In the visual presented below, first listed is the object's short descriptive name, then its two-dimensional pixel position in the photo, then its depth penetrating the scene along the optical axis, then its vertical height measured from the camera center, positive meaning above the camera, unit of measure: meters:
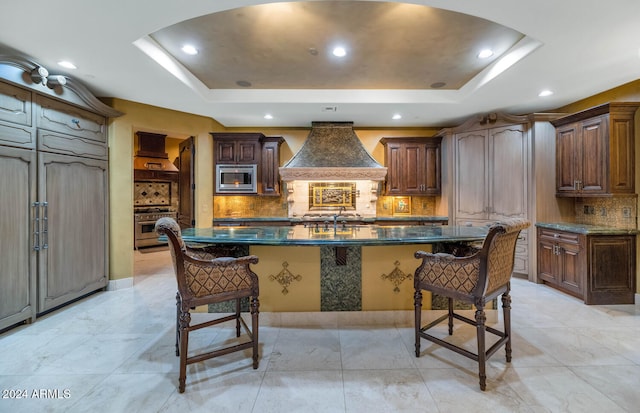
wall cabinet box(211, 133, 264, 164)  5.26 +1.18
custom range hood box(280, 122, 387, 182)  5.16 +0.92
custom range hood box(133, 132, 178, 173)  6.75 +1.37
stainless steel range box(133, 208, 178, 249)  6.66 -0.43
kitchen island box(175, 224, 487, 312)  2.68 -0.67
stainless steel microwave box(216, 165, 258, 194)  5.25 +0.56
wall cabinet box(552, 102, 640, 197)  3.31 +0.70
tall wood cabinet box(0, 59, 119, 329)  2.67 +0.17
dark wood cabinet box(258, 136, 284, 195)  5.48 +0.89
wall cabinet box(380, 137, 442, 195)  5.52 +0.84
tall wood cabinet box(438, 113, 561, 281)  4.16 +0.56
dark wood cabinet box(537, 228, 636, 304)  3.29 -0.77
